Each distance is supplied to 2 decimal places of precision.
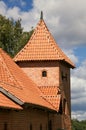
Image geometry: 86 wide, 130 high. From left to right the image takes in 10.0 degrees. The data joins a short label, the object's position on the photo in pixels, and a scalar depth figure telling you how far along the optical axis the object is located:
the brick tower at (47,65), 35.41
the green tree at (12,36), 50.22
